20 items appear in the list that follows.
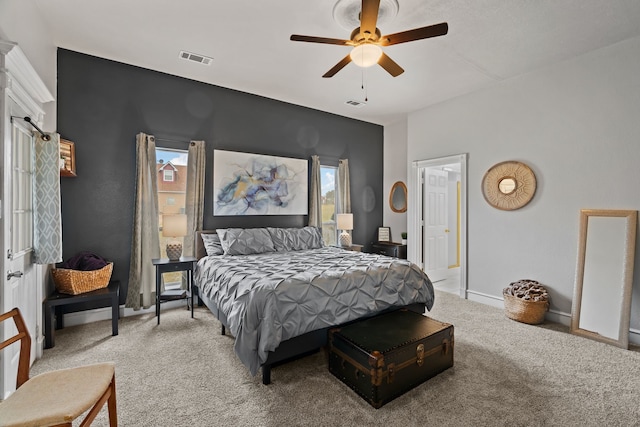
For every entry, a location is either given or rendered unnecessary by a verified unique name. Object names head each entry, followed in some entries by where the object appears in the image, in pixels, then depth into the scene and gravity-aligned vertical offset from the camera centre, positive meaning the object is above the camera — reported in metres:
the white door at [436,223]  5.66 -0.30
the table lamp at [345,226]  5.44 -0.34
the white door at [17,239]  2.06 -0.27
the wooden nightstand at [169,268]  3.59 -0.76
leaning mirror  3.09 -0.71
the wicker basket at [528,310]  3.59 -1.21
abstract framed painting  4.51 +0.36
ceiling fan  2.19 +1.33
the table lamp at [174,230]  3.79 -0.31
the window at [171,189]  4.20 +0.23
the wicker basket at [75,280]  3.10 -0.79
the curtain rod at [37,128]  2.31 +0.63
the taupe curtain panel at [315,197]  5.38 +0.18
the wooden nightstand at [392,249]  5.78 -0.81
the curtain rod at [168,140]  4.05 +0.90
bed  2.32 -0.78
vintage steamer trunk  2.08 -1.08
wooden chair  1.30 -0.90
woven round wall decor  3.95 +0.33
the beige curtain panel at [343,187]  5.84 +0.40
